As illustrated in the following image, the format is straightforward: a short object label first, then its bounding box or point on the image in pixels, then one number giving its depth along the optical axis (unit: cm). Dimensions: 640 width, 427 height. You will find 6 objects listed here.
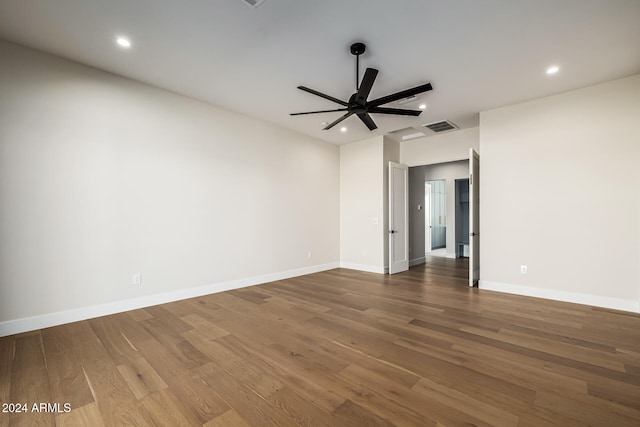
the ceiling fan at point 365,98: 271
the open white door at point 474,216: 459
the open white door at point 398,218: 582
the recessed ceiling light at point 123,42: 277
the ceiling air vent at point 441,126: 508
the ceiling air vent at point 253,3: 225
